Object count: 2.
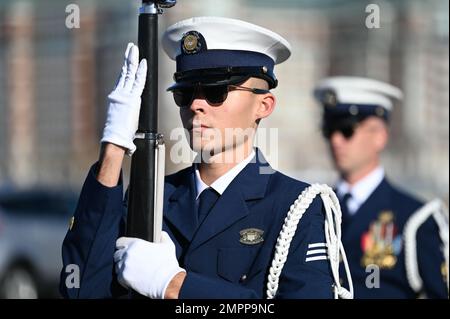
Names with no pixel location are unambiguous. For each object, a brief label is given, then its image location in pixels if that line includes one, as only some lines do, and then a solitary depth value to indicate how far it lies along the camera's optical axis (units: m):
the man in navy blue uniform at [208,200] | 6.64
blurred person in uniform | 11.14
